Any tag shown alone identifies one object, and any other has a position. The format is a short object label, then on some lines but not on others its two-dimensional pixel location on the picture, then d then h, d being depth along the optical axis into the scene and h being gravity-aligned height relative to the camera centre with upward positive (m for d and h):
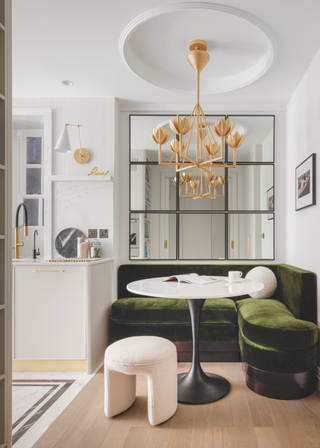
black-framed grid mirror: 3.48 +0.19
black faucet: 3.24 -0.25
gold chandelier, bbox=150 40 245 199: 2.08 +0.64
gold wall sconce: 2.96 +0.76
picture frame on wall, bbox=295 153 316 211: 2.52 +0.38
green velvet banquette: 2.08 -0.79
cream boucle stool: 1.72 -0.83
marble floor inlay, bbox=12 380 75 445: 1.83 -1.19
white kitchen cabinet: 2.59 -0.75
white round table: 1.79 -0.53
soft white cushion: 2.97 -0.52
